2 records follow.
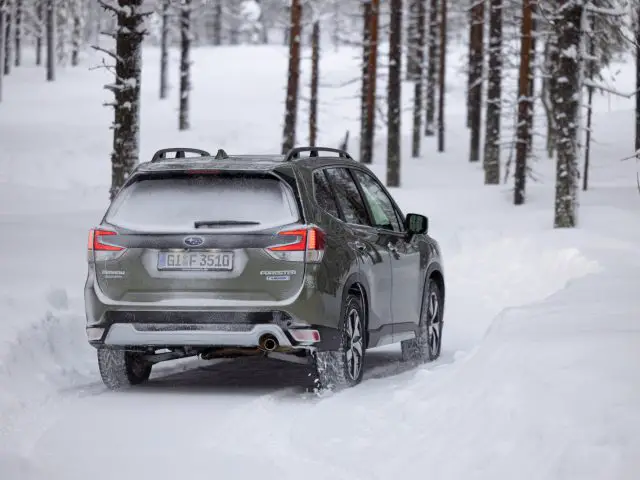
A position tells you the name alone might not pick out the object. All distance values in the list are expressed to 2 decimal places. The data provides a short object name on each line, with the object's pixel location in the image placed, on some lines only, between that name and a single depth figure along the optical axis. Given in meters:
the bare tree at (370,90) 64.01
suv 14.89
